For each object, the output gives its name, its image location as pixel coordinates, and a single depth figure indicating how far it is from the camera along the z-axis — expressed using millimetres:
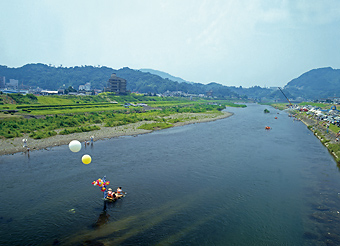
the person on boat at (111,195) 19162
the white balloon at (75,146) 17203
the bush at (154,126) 52816
